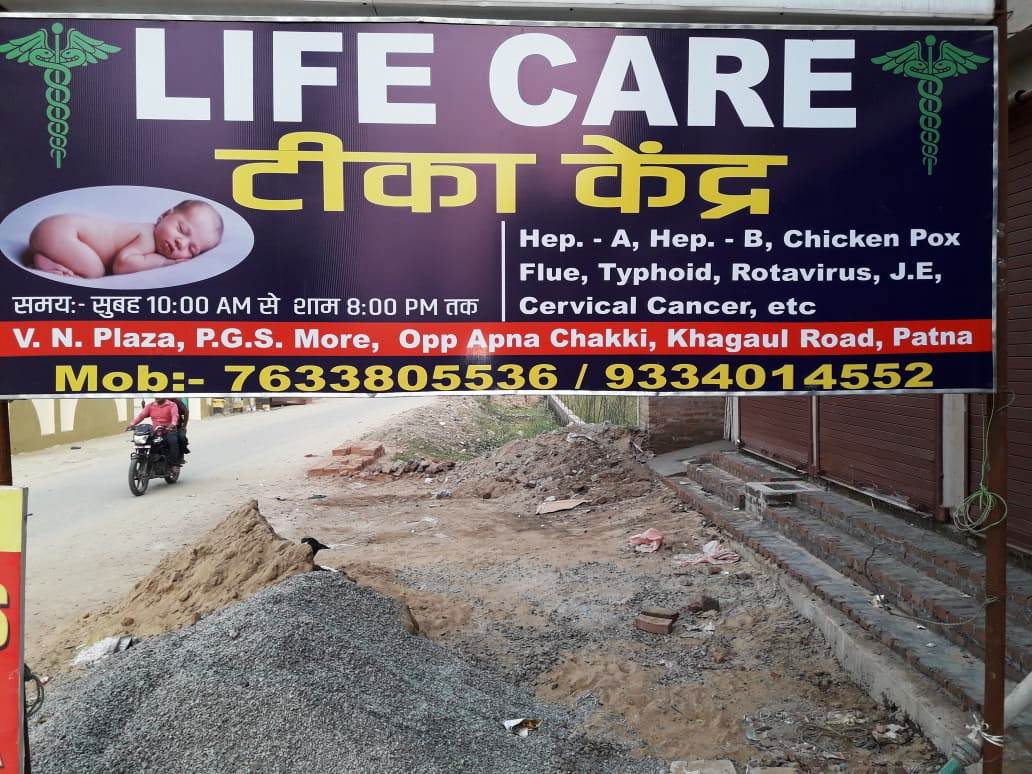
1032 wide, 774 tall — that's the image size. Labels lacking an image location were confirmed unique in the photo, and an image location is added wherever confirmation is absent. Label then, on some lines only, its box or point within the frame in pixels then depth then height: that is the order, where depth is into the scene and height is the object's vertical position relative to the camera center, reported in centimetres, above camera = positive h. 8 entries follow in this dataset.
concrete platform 362 -142
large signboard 262 +63
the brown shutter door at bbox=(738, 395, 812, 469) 816 -56
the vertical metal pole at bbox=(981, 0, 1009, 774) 257 -52
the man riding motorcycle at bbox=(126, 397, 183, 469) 1102 -55
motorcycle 1059 -109
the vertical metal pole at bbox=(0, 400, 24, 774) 248 -23
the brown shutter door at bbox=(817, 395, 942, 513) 568 -55
